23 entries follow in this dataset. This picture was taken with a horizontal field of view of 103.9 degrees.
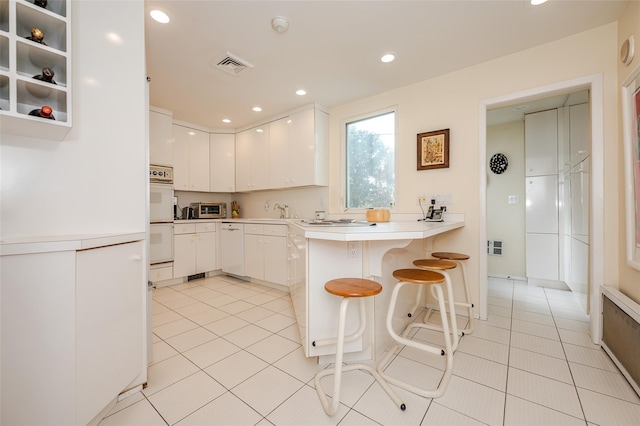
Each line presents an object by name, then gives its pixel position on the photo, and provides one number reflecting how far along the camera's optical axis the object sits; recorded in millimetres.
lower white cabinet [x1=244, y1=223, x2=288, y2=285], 3303
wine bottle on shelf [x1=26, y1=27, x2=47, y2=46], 1110
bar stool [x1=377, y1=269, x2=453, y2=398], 1438
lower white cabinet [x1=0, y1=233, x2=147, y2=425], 921
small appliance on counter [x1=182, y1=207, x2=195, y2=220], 4254
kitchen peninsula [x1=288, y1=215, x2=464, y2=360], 1652
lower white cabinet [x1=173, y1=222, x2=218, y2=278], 3720
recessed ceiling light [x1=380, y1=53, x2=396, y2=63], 2380
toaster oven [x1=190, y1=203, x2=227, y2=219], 4371
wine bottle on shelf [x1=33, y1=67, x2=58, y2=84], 1106
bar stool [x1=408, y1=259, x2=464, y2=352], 1685
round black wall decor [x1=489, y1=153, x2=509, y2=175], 3932
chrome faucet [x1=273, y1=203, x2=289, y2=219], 4214
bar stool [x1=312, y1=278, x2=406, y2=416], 1262
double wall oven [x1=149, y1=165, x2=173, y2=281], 3465
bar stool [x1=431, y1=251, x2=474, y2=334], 2177
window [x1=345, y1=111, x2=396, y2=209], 3197
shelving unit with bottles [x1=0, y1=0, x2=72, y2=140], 1044
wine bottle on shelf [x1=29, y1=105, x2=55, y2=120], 1079
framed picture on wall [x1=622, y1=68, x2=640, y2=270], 1620
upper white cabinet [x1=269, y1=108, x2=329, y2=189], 3500
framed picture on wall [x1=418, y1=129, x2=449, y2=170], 2682
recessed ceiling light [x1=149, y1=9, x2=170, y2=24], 1837
